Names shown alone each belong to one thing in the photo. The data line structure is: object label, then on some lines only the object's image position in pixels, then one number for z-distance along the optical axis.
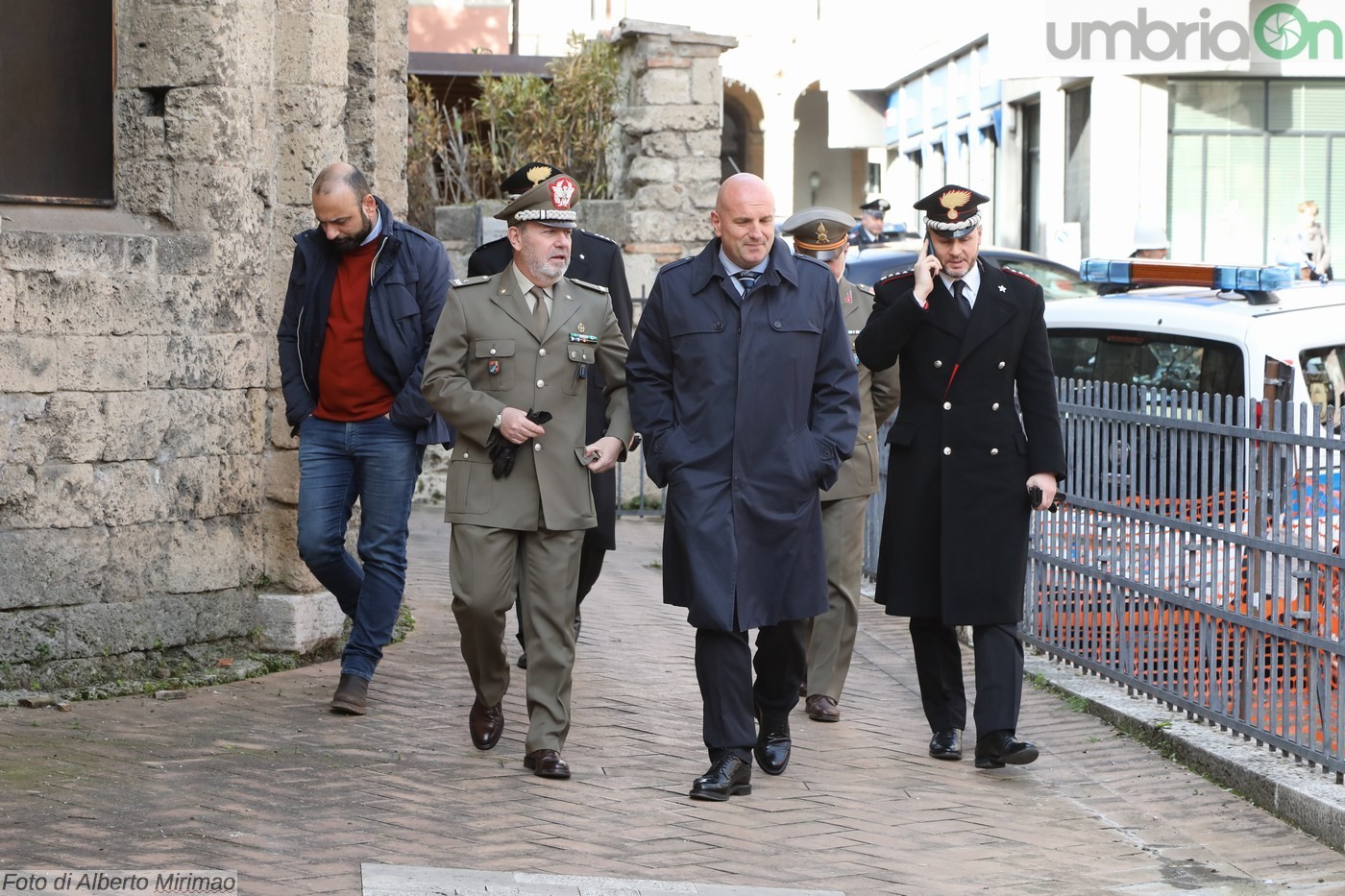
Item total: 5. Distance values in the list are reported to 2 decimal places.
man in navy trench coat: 10.02
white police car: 13.84
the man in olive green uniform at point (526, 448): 10.46
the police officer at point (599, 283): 12.81
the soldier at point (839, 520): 12.29
